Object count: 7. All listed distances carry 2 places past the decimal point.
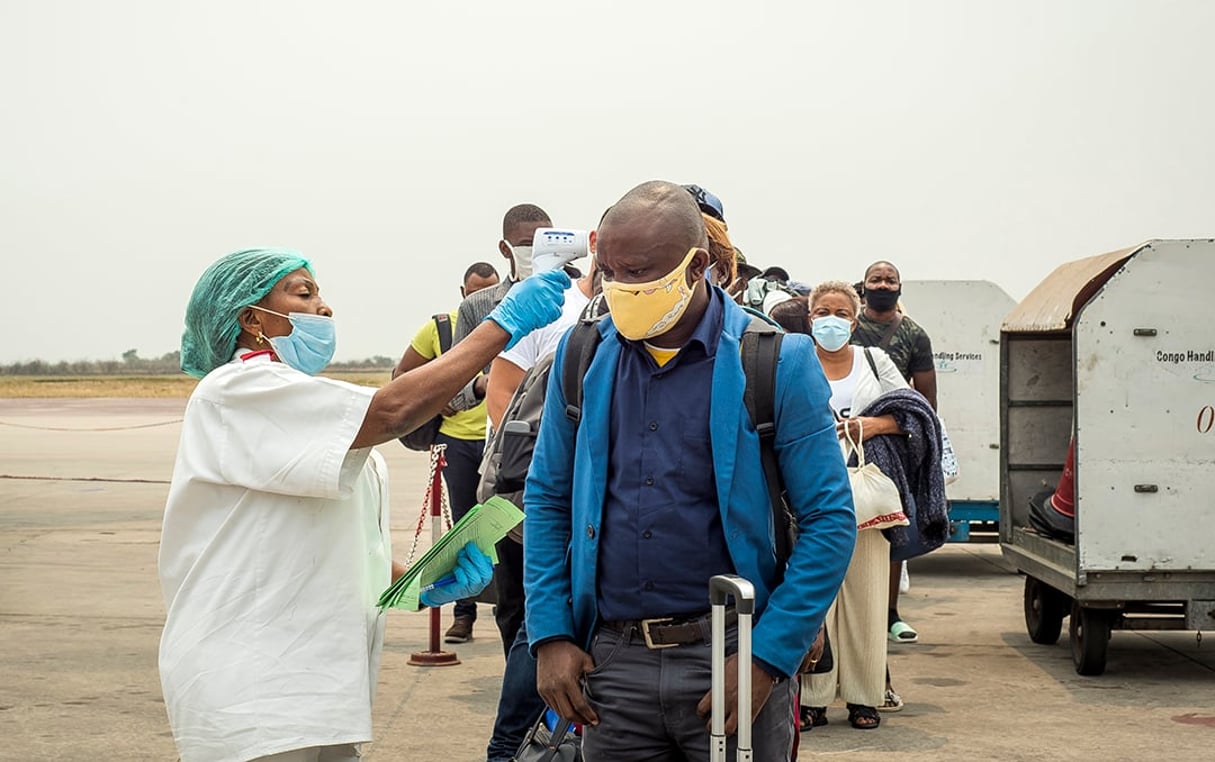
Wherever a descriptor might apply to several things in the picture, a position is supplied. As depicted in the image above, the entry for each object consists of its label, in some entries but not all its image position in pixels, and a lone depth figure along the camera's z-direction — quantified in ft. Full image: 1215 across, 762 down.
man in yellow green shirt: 26.68
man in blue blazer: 10.92
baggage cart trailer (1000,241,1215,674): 26.09
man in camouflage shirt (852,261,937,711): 32.45
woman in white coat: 11.48
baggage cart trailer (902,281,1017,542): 41.75
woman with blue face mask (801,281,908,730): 23.09
